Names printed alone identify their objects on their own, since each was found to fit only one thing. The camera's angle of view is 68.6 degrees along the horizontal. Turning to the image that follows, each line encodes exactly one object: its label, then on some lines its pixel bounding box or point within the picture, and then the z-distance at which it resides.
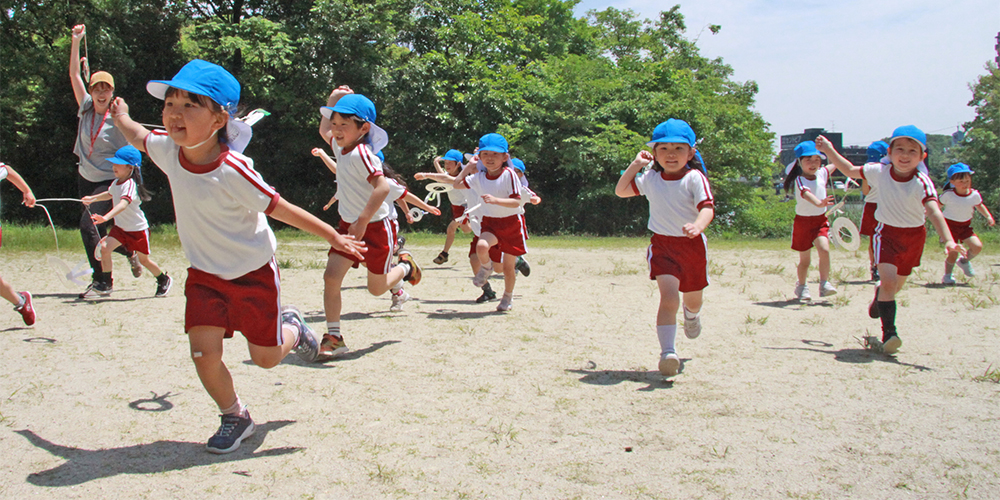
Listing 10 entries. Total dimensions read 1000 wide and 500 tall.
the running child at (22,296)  5.71
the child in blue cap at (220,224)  3.32
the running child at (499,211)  7.47
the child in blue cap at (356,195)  5.31
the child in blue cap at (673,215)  4.89
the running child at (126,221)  7.59
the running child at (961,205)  10.25
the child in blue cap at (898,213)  5.64
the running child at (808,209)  8.34
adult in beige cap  7.17
